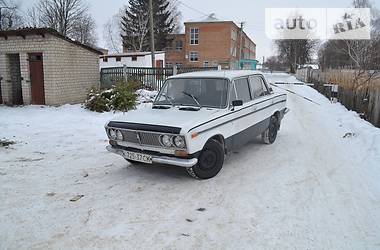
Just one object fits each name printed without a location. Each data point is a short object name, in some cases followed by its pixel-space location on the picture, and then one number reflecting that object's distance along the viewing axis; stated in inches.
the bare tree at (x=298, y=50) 2632.9
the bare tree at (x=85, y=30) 2101.4
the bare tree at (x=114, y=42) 2368.4
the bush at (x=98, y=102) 485.7
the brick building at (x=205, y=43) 2028.8
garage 521.7
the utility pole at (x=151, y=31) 894.4
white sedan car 198.5
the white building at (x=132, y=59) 1139.3
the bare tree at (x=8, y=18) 1623.8
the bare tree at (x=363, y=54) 664.3
